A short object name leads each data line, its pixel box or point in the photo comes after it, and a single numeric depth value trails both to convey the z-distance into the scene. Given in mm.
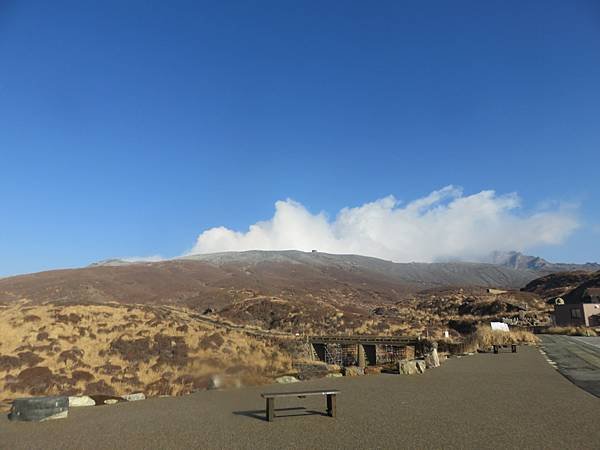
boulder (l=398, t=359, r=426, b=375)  17906
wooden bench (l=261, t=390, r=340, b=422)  9789
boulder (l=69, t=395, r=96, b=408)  12711
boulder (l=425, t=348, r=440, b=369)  19616
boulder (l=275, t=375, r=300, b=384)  16766
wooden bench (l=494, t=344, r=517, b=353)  26484
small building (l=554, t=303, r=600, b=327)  59562
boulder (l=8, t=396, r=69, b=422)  10375
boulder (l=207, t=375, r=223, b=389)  15672
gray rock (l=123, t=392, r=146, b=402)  13750
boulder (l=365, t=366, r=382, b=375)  18755
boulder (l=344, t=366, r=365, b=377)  18406
